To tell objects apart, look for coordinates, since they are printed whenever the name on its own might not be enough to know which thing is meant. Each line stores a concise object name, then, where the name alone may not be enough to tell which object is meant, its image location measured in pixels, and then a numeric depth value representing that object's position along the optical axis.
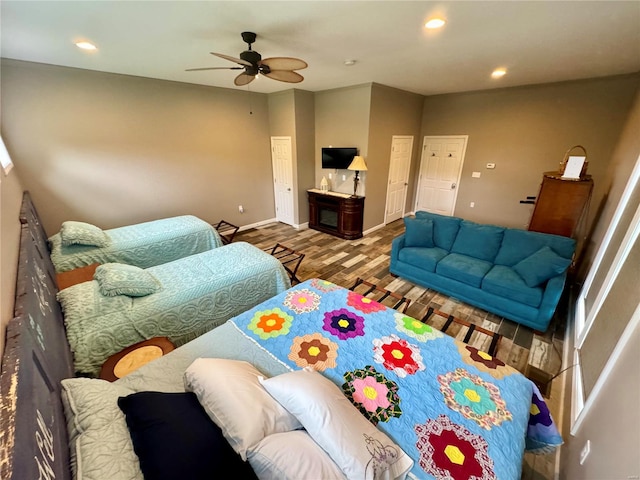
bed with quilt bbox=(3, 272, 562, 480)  0.88
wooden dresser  2.74
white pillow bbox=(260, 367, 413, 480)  0.94
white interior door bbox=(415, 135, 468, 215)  5.18
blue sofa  2.39
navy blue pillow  0.79
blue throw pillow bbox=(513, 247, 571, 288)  2.32
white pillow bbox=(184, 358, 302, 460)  0.97
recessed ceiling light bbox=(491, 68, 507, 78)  3.22
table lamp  4.30
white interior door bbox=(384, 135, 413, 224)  5.04
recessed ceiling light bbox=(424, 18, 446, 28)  1.94
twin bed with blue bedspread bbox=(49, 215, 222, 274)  2.69
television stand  4.61
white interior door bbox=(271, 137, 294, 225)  5.06
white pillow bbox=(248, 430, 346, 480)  0.87
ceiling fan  2.04
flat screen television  4.52
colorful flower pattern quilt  1.06
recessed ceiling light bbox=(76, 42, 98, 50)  2.38
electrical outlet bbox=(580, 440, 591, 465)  1.20
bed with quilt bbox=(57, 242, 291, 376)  1.67
